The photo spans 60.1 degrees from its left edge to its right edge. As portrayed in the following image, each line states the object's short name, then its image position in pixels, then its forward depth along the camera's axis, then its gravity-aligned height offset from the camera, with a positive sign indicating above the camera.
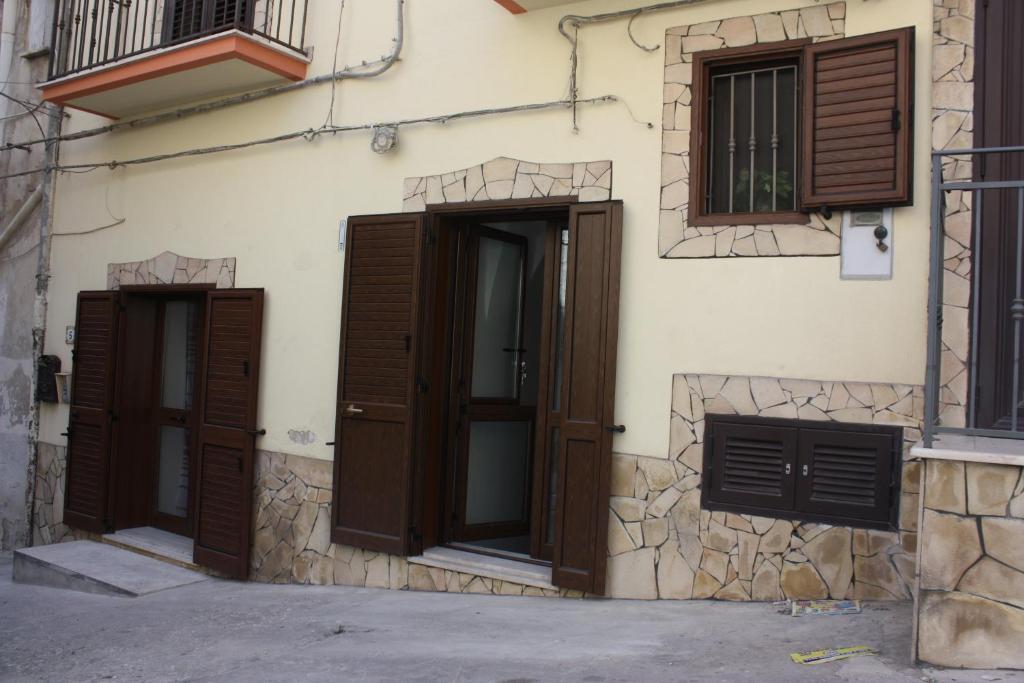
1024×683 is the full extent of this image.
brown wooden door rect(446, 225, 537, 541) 6.42 -0.12
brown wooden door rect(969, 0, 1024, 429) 4.58 +1.08
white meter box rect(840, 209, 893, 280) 4.66 +0.81
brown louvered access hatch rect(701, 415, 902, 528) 4.61 -0.41
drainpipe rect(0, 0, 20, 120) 9.66 +3.41
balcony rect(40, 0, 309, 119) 6.91 +2.52
